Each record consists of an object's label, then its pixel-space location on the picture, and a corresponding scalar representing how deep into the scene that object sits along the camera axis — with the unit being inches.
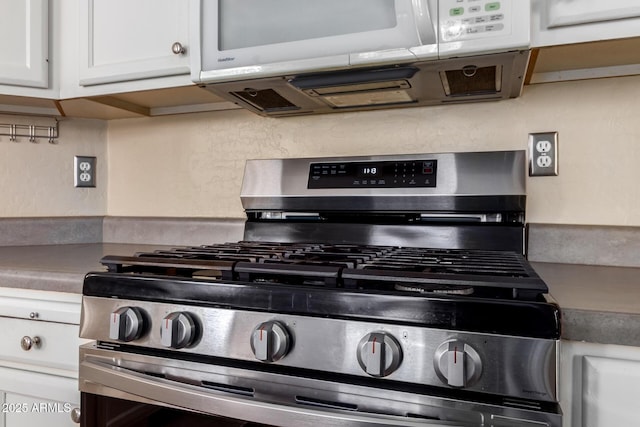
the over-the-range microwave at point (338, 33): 37.0
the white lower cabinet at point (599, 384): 25.2
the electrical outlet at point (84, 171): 67.4
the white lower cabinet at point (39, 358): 39.4
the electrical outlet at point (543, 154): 47.6
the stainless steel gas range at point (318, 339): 24.0
